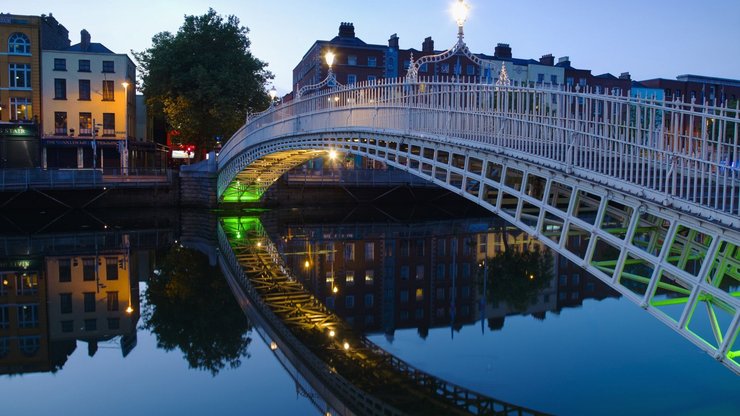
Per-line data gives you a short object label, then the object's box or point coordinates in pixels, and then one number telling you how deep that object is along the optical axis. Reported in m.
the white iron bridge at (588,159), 7.70
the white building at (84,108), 40.12
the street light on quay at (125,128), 40.03
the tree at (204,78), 38.09
